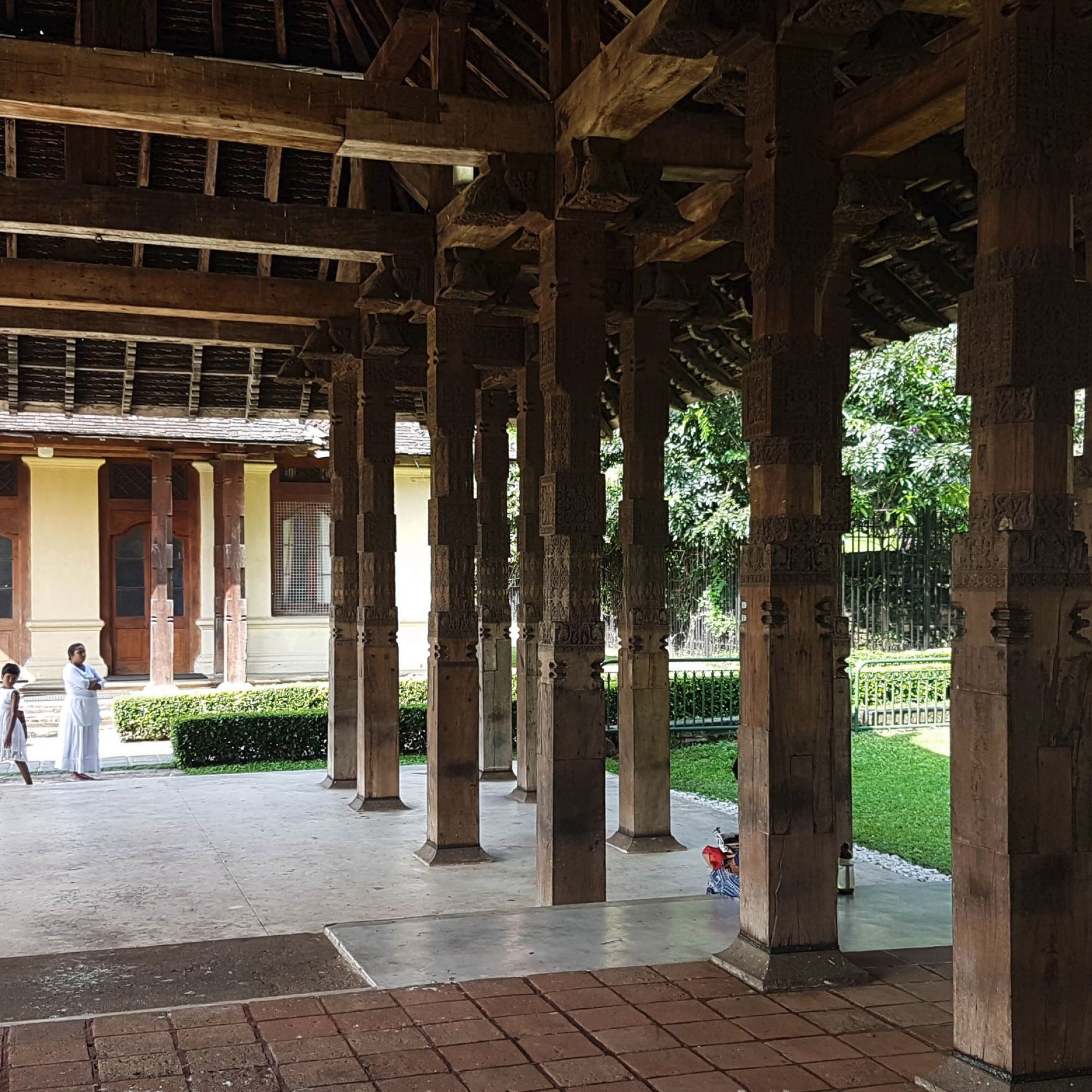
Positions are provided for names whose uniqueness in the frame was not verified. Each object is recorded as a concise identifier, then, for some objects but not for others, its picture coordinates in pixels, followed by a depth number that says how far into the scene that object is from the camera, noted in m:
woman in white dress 13.84
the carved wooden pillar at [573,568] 7.52
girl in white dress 13.34
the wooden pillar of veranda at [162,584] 18.81
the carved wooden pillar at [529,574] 12.05
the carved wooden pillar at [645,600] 9.75
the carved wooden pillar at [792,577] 5.39
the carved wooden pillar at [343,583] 12.88
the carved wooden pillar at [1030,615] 4.08
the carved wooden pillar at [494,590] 12.96
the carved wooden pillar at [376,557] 11.23
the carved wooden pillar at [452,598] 9.43
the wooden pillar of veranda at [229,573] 19.59
